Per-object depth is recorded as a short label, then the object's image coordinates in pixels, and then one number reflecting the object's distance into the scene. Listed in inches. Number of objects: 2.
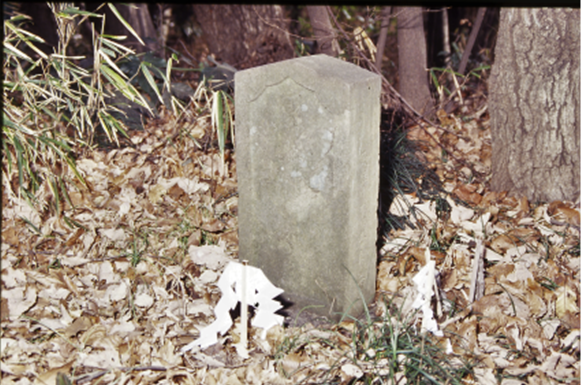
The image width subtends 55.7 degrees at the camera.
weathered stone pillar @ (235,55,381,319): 90.7
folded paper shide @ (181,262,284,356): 93.2
